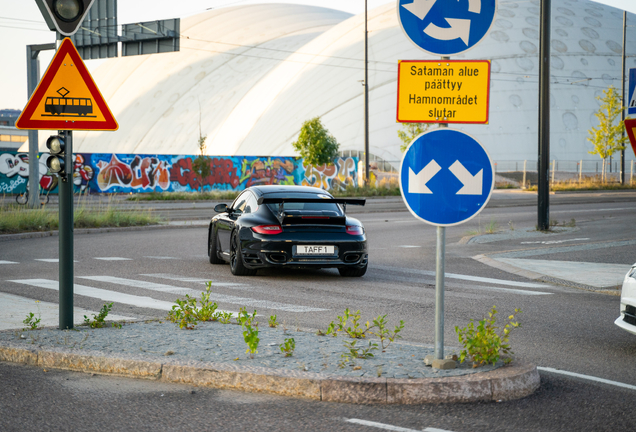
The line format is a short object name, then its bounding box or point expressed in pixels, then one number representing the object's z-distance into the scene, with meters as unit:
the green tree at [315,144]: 48.19
